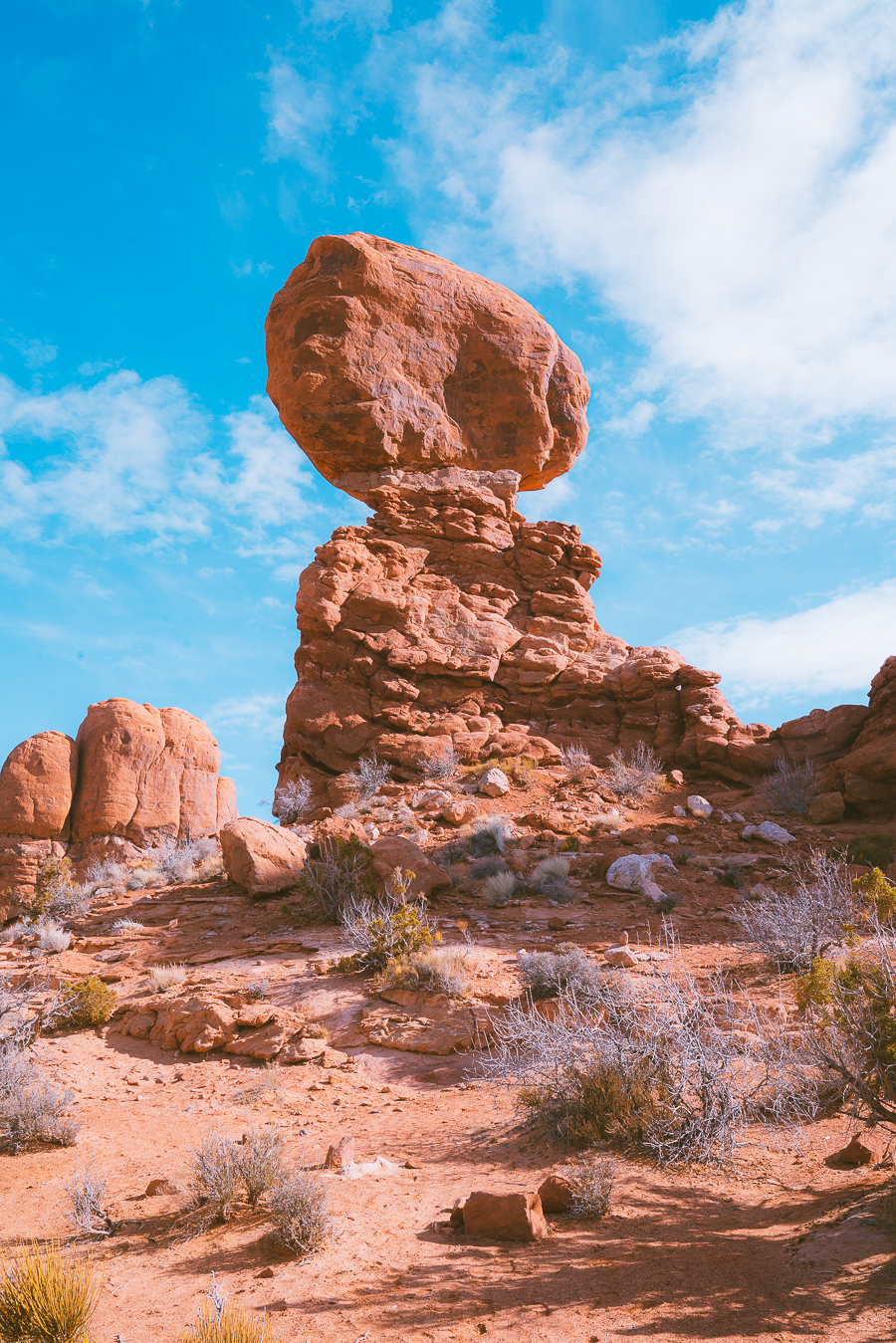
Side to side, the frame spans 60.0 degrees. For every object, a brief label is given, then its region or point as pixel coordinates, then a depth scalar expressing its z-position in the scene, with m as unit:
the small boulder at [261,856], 12.02
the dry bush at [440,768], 16.86
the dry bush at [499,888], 11.52
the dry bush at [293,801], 17.09
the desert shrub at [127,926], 11.42
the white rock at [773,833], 13.85
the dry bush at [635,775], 16.16
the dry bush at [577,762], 16.85
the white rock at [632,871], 11.84
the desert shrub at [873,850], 12.33
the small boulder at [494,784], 15.70
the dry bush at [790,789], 15.32
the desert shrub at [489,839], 13.39
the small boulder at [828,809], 14.68
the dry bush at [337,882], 11.09
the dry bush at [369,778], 16.73
